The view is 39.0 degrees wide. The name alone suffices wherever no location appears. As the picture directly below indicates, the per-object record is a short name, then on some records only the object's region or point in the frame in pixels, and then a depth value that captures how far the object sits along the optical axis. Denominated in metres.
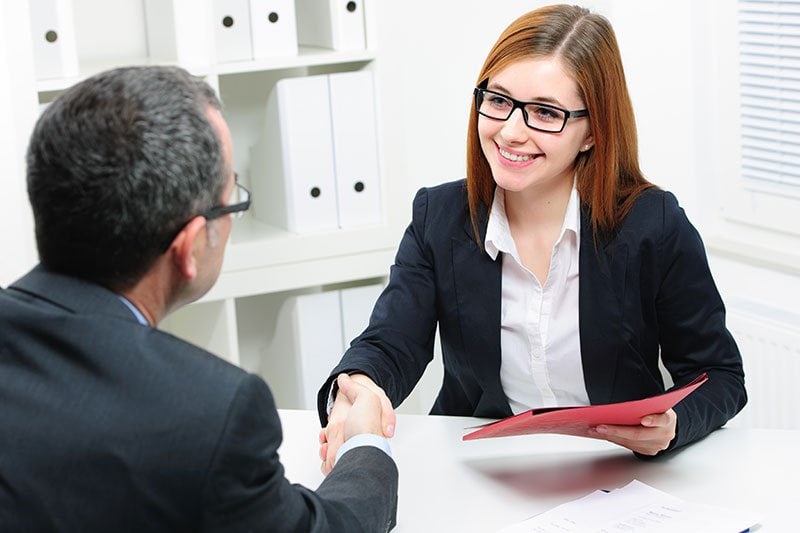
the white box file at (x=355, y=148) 2.90
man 1.11
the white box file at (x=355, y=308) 3.03
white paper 1.52
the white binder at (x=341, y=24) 2.90
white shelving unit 2.83
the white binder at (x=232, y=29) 2.82
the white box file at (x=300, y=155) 2.85
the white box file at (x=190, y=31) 2.76
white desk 1.61
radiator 2.75
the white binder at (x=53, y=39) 2.65
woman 2.01
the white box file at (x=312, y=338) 3.01
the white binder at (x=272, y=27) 2.84
